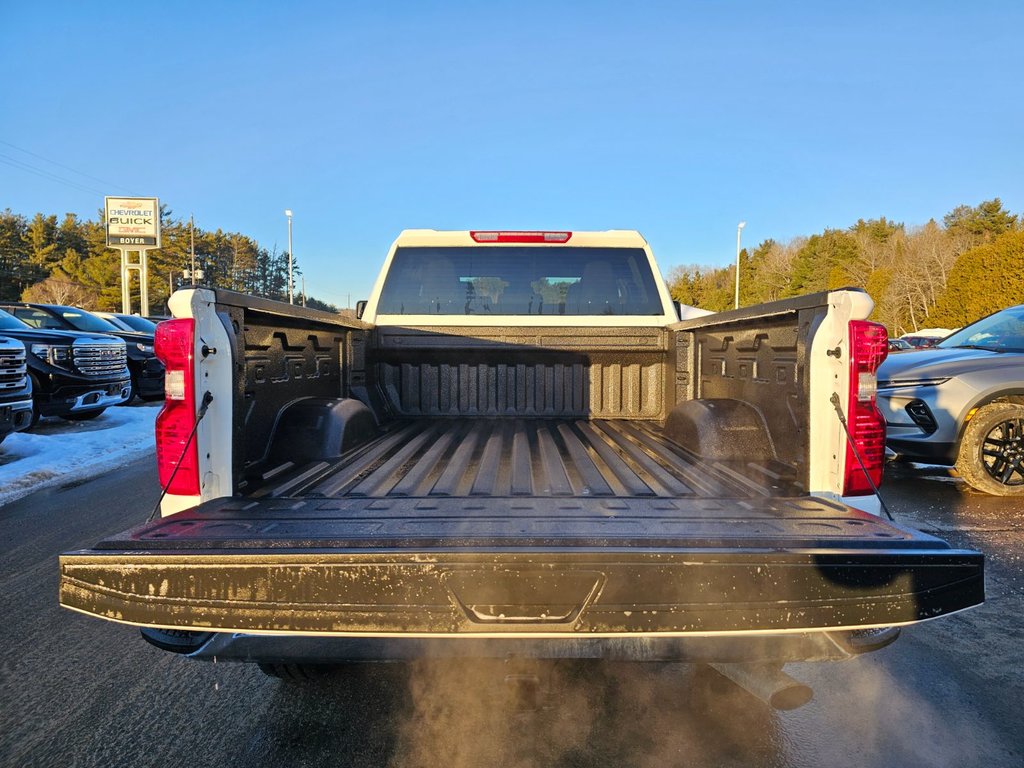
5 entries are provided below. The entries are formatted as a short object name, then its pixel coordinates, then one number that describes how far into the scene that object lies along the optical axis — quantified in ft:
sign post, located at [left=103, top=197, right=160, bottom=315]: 100.07
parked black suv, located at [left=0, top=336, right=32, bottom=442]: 20.57
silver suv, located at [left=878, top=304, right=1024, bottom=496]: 17.57
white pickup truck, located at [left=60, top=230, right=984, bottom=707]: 5.00
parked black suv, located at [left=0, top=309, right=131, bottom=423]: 26.66
